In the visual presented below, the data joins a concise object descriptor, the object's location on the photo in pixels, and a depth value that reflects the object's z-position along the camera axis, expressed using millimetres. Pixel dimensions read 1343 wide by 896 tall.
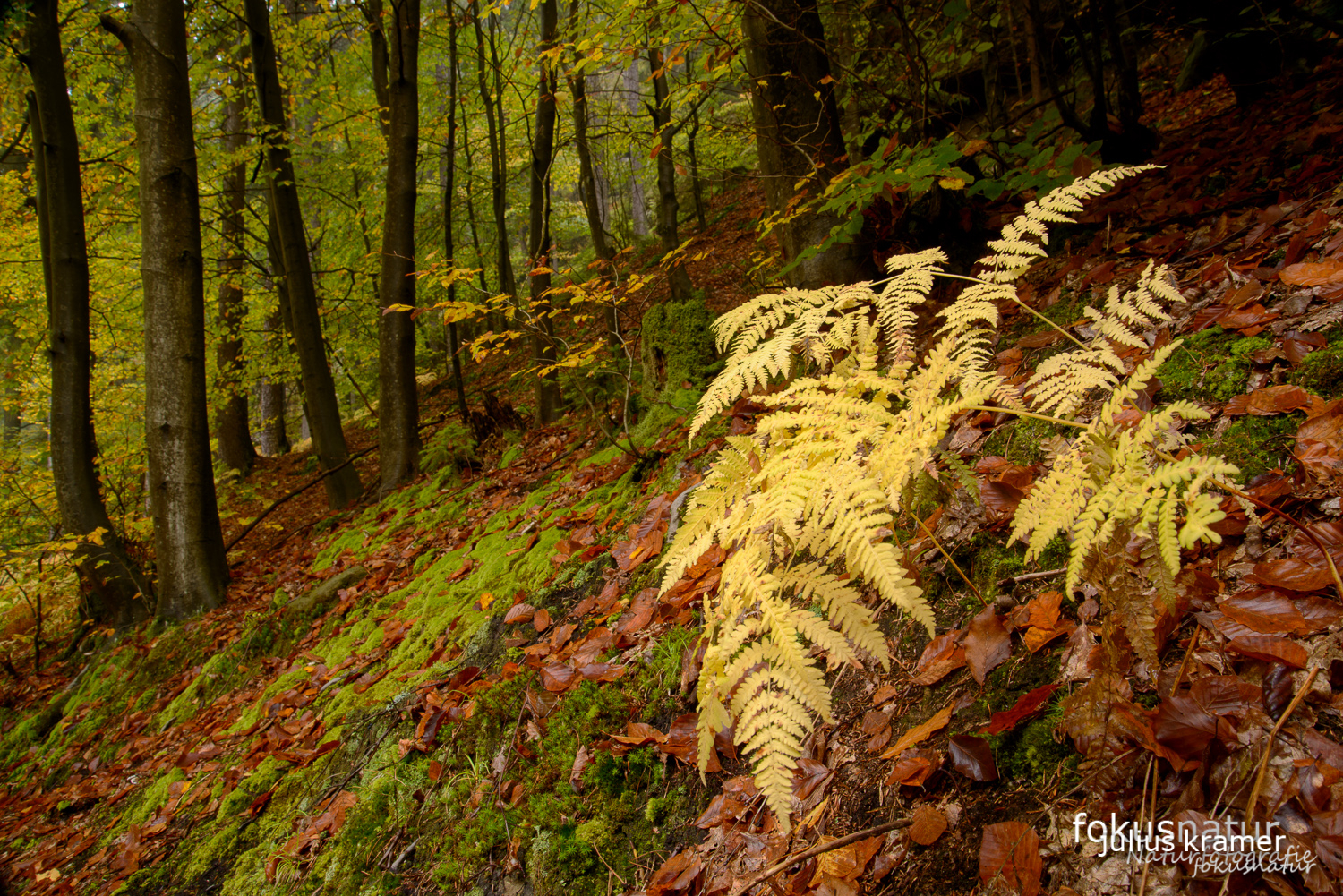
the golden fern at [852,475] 1010
